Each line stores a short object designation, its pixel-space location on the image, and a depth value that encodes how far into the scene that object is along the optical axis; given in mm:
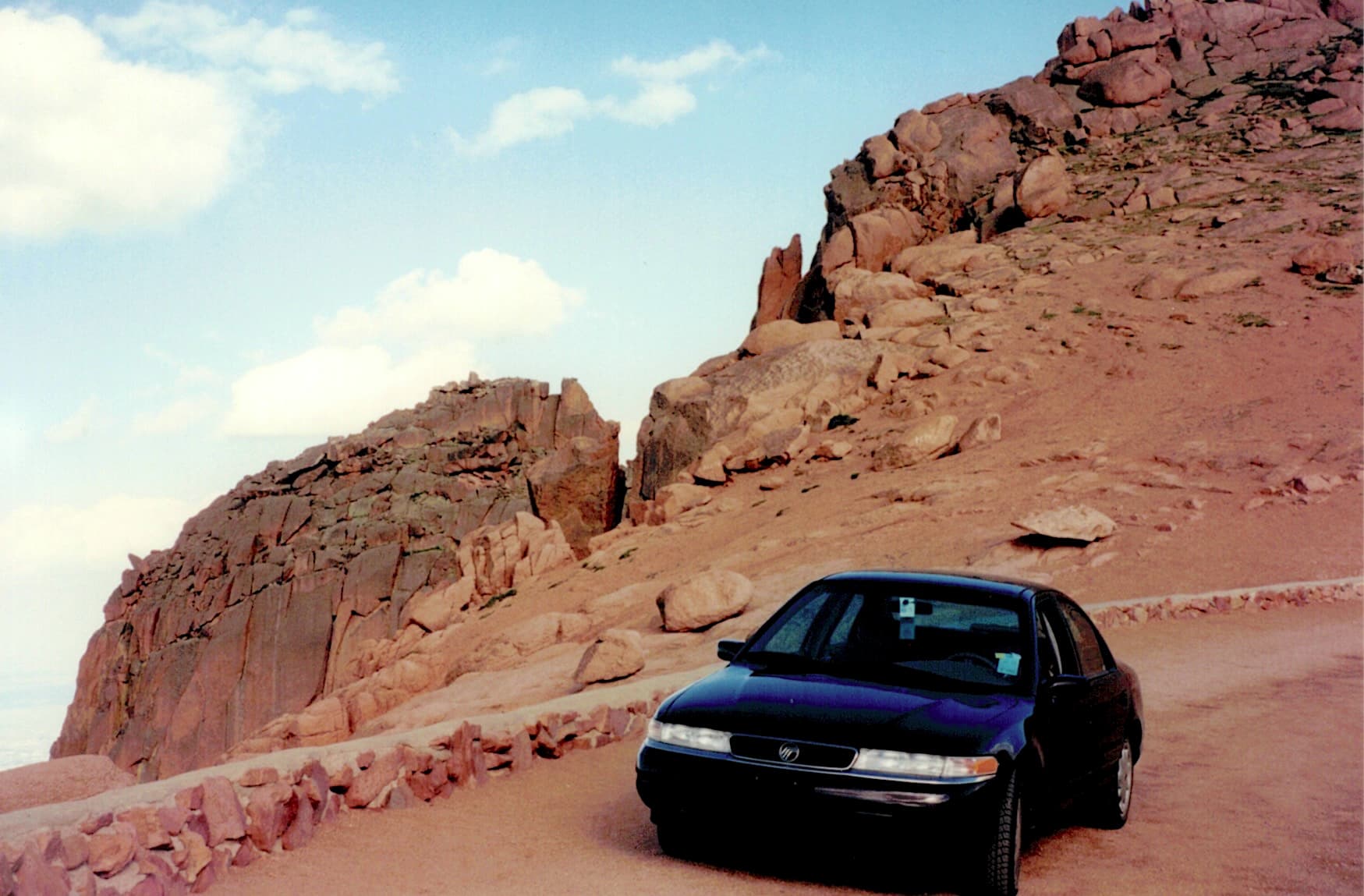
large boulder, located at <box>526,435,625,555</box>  36250
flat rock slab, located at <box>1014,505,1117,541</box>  20203
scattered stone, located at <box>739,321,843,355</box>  39094
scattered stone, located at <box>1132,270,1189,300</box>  37469
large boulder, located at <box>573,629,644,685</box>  14219
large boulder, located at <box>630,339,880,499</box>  34688
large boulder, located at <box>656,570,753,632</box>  17781
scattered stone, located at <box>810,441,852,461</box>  31266
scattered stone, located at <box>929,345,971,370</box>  35000
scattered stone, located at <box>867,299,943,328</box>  38625
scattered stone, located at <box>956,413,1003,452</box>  29047
